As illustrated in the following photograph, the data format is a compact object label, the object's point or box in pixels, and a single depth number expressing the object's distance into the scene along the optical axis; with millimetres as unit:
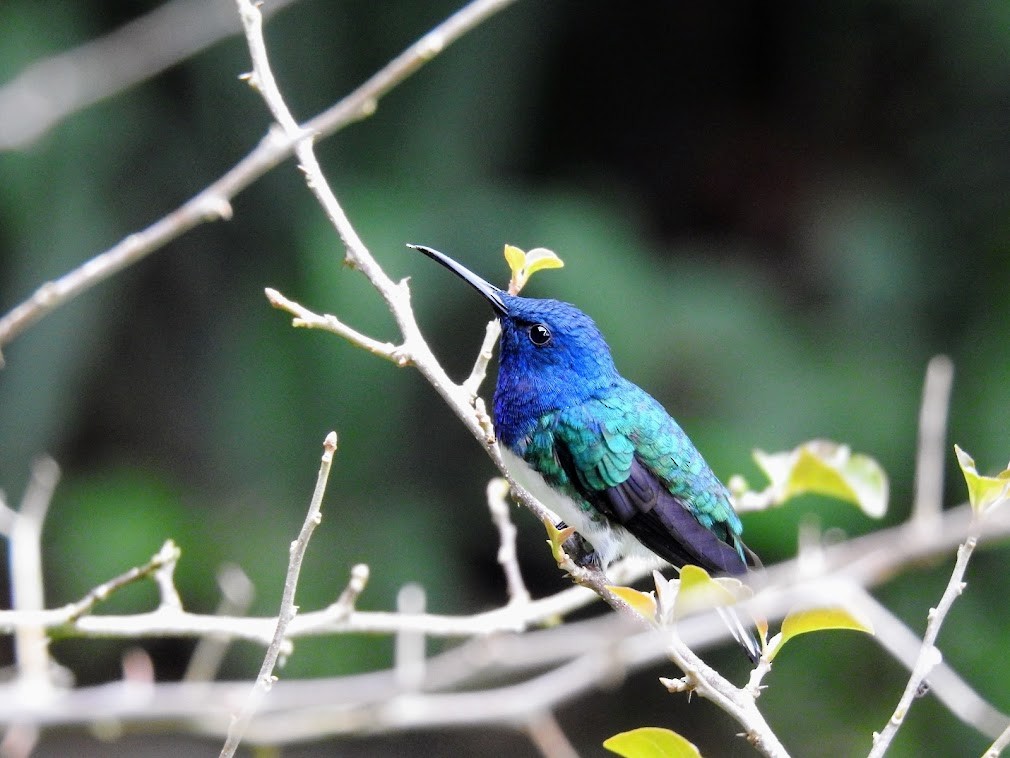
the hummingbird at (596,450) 2850
